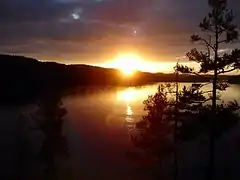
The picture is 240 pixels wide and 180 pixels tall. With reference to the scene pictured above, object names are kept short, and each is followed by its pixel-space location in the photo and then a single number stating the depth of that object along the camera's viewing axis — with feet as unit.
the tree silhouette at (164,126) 39.17
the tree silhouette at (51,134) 50.43
